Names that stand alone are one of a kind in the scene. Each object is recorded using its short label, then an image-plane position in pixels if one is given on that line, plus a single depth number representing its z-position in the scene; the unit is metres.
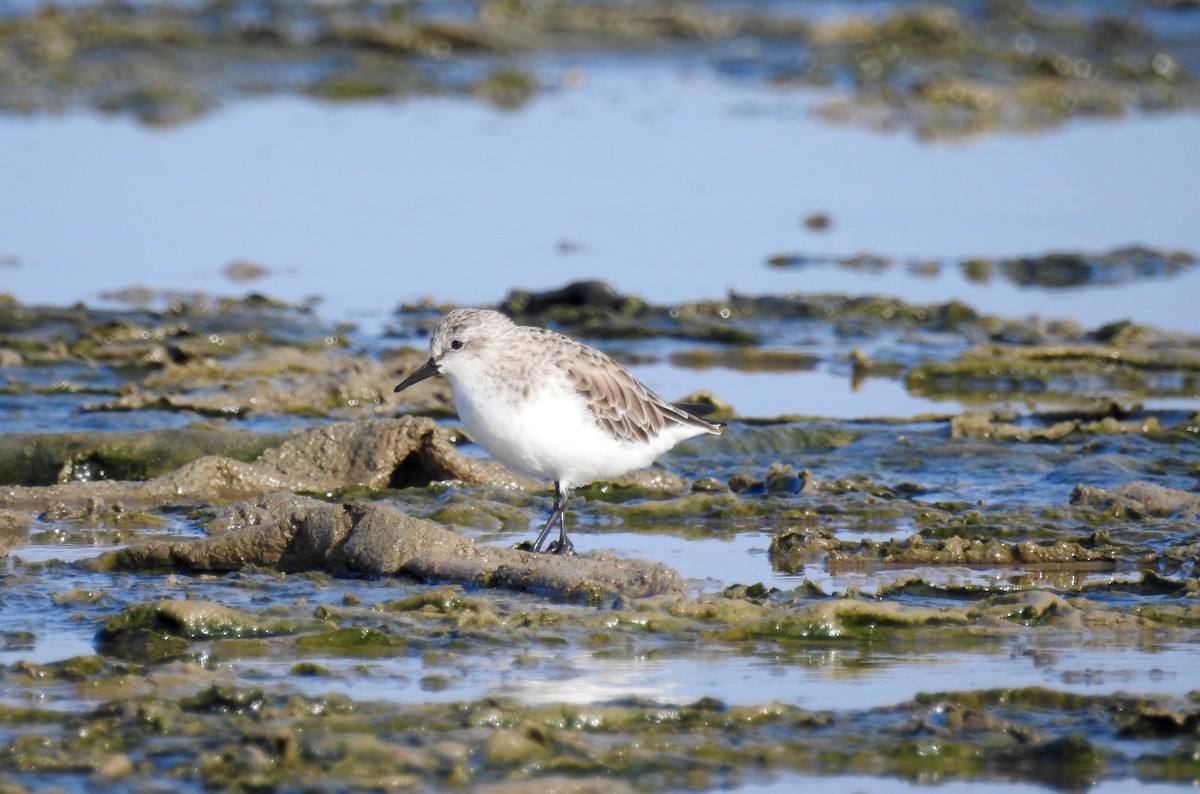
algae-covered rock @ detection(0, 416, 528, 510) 15.27
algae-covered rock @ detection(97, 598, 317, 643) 10.87
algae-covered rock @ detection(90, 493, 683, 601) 12.29
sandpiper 13.70
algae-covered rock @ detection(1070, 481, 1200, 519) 14.62
